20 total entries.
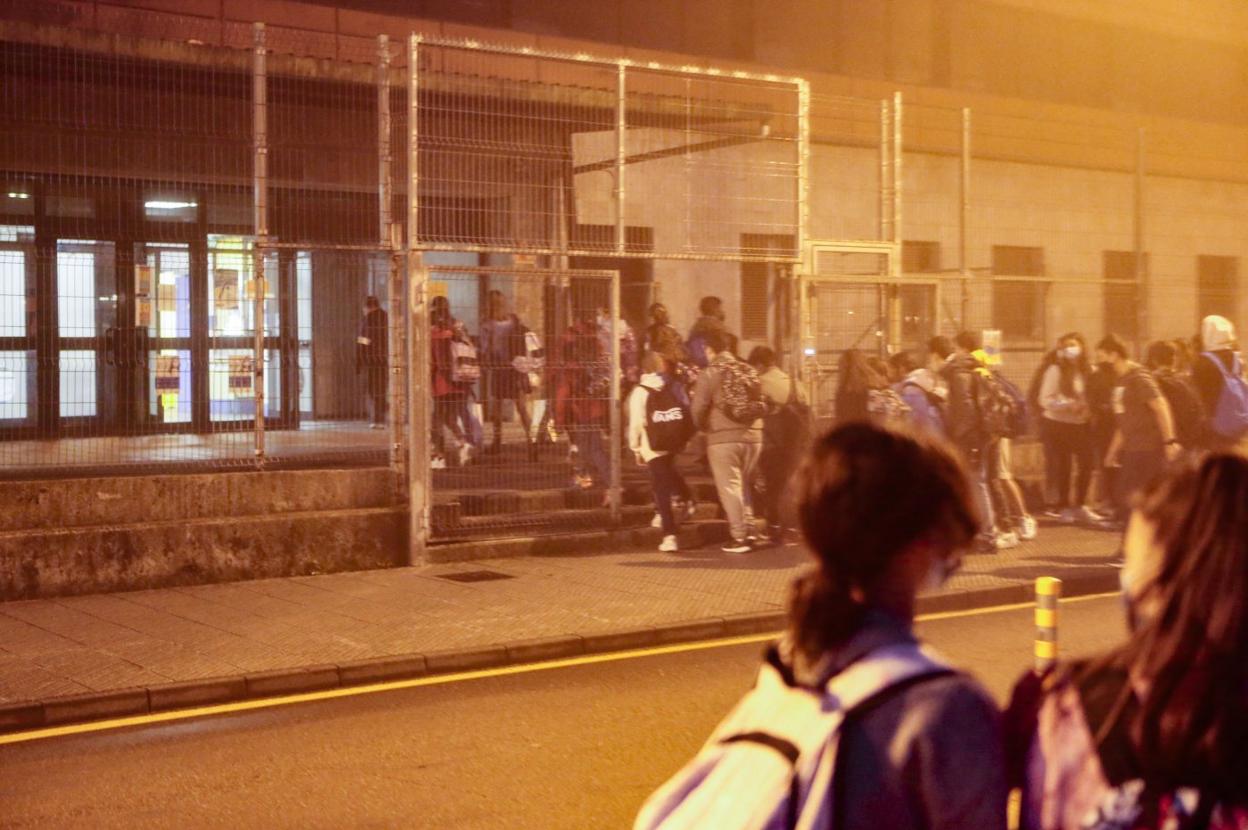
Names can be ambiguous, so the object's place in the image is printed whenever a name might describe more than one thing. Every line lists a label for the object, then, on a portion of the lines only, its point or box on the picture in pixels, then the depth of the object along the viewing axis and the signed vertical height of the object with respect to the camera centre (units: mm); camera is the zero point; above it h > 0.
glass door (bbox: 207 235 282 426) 12383 +180
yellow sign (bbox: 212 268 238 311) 12359 +520
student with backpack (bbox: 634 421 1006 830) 2059 -466
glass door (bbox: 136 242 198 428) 11891 +203
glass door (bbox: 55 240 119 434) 11617 +142
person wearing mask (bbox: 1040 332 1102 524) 16234 -712
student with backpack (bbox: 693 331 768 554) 13438 -631
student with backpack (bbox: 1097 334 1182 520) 13125 -678
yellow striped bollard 5375 -935
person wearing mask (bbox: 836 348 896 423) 13992 -313
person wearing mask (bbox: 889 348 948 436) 14055 -407
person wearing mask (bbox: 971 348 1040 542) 14195 -1295
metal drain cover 12297 -1781
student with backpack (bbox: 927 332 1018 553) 13898 -654
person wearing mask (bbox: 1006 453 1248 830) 2018 -462
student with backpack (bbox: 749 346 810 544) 14180 -766
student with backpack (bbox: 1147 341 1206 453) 13570 -511
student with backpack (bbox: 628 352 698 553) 13562 -699
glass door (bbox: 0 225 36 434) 11367 +198
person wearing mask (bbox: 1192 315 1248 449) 13094 -290
